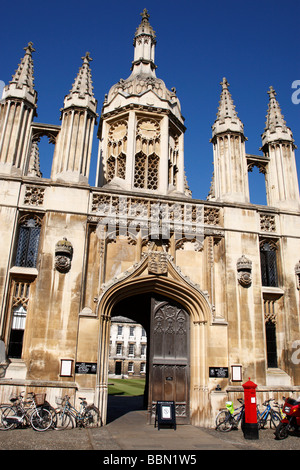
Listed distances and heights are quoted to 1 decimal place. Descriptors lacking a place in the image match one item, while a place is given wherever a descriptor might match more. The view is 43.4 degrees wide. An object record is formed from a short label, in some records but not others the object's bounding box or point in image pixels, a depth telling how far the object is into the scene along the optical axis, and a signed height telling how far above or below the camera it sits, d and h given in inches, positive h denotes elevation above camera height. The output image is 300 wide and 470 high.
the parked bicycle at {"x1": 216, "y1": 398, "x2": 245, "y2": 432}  427.4 -57.7
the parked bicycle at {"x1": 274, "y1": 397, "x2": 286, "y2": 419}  450.9 -48.1
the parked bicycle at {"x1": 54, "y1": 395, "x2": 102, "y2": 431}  401.1 -55.3
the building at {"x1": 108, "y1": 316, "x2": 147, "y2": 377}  2479.1 +86.0
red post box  385.7 -46.5
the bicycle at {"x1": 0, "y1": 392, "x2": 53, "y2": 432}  380.2 -53.1
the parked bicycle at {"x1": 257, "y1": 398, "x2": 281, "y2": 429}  444.5 -56.9
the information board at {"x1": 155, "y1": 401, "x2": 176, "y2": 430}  422.9 -54.1
